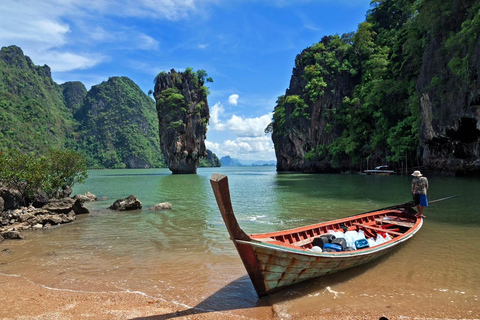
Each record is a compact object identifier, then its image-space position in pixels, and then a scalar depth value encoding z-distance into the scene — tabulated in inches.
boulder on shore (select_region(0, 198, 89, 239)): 401.1
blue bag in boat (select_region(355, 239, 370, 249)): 241.5
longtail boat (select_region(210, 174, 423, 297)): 164.2
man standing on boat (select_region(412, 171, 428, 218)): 375.2
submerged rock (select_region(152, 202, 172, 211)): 586.6
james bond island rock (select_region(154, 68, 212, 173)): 2277.4
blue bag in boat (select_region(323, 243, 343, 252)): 225.9
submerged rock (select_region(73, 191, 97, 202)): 757.3
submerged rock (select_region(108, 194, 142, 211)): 588.7
